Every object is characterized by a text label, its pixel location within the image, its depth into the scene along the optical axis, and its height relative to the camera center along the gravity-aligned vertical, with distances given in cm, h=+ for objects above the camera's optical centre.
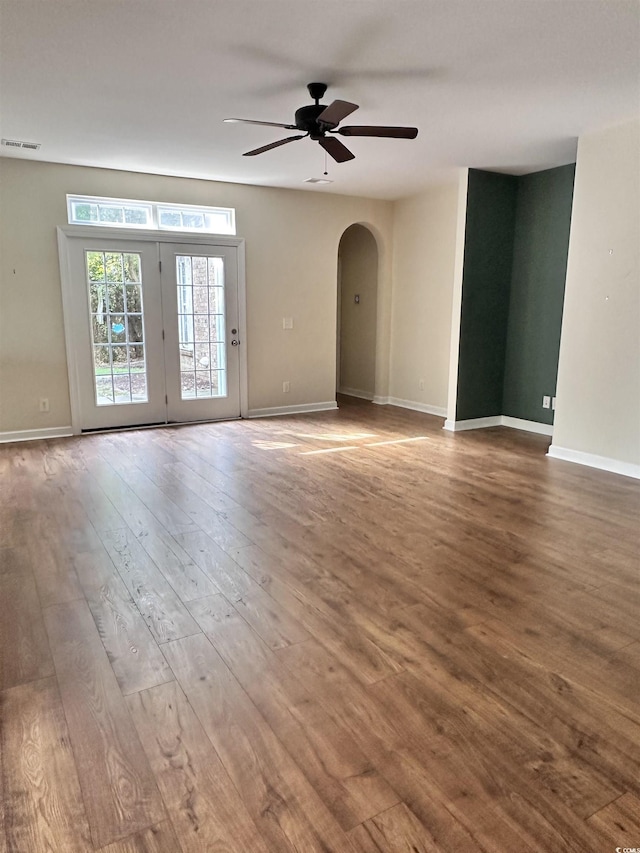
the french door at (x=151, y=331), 569 -20
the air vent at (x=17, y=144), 466 +140
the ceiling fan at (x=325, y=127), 336 +115
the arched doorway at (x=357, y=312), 786 +3
